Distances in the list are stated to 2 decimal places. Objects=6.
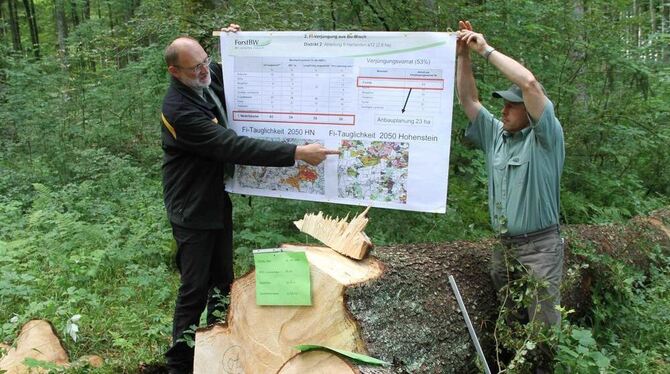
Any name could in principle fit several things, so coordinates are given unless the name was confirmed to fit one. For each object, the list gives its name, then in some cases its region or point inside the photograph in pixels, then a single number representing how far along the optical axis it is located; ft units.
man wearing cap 9.38
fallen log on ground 8.68
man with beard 10.25
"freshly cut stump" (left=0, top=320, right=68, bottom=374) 11.71
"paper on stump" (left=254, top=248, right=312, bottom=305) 8.90
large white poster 9.79
